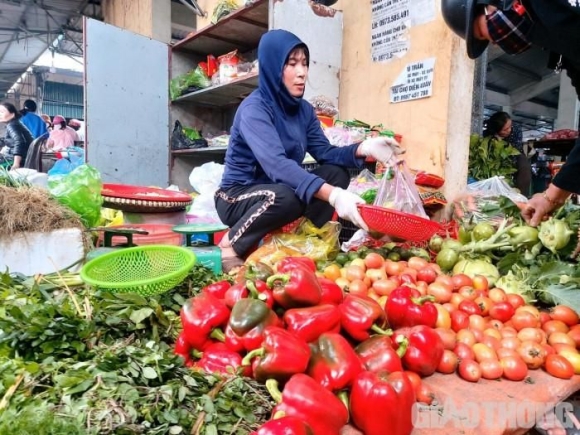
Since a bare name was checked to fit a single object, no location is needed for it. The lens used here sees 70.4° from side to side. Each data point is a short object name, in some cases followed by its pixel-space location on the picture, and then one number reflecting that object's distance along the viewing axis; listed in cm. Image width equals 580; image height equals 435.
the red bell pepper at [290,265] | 129
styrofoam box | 193
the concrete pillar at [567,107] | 868
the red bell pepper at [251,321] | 109
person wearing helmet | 123
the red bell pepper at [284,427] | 79
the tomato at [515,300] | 161
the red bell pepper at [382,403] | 93
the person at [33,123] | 633
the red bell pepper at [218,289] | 139
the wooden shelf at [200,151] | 402
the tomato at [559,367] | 127
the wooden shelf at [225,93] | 376
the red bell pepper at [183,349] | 121
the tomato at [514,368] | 126
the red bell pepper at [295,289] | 119
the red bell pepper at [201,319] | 119
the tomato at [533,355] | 131
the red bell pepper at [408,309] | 132
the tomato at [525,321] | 147
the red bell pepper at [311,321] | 113
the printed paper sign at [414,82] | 288
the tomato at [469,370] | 125
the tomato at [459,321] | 146
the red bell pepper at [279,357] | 99
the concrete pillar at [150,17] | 594
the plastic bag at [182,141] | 448
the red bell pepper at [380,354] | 107
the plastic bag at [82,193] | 221
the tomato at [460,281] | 170
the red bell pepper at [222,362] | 107
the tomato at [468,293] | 163
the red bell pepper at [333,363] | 102
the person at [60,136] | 731
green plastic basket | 134
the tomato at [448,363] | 127
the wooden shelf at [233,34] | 354
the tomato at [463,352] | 130
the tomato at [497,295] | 163
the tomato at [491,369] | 127
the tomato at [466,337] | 136
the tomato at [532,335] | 139
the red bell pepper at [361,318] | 120
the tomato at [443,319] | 142
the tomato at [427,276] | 178
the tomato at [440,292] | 162
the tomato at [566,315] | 153
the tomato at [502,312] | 154
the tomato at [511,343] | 136
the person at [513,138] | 439
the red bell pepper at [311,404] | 89
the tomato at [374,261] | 189
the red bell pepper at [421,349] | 117
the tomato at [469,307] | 154
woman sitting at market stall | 204
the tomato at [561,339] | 139
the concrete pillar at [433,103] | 278
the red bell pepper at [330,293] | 129
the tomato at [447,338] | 133
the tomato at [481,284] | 174
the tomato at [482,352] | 130
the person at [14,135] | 565
